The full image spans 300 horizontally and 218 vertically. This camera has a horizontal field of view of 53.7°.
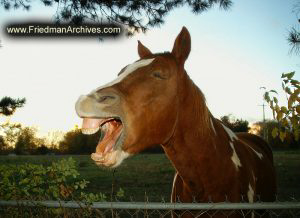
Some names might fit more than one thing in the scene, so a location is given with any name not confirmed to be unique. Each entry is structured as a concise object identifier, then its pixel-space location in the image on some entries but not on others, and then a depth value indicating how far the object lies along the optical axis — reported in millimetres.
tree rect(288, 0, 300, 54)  3799
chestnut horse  1827
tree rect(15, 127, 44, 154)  58938
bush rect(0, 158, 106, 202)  2320
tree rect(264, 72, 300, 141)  1870
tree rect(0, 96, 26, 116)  7098
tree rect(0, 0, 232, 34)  6559
